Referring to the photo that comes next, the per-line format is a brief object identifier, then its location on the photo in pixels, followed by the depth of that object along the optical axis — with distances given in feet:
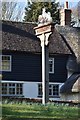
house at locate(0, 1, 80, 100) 133.49
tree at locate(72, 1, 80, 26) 181.47
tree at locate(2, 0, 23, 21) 184.44
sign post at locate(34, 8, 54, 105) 64.85
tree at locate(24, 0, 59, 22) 182.91
